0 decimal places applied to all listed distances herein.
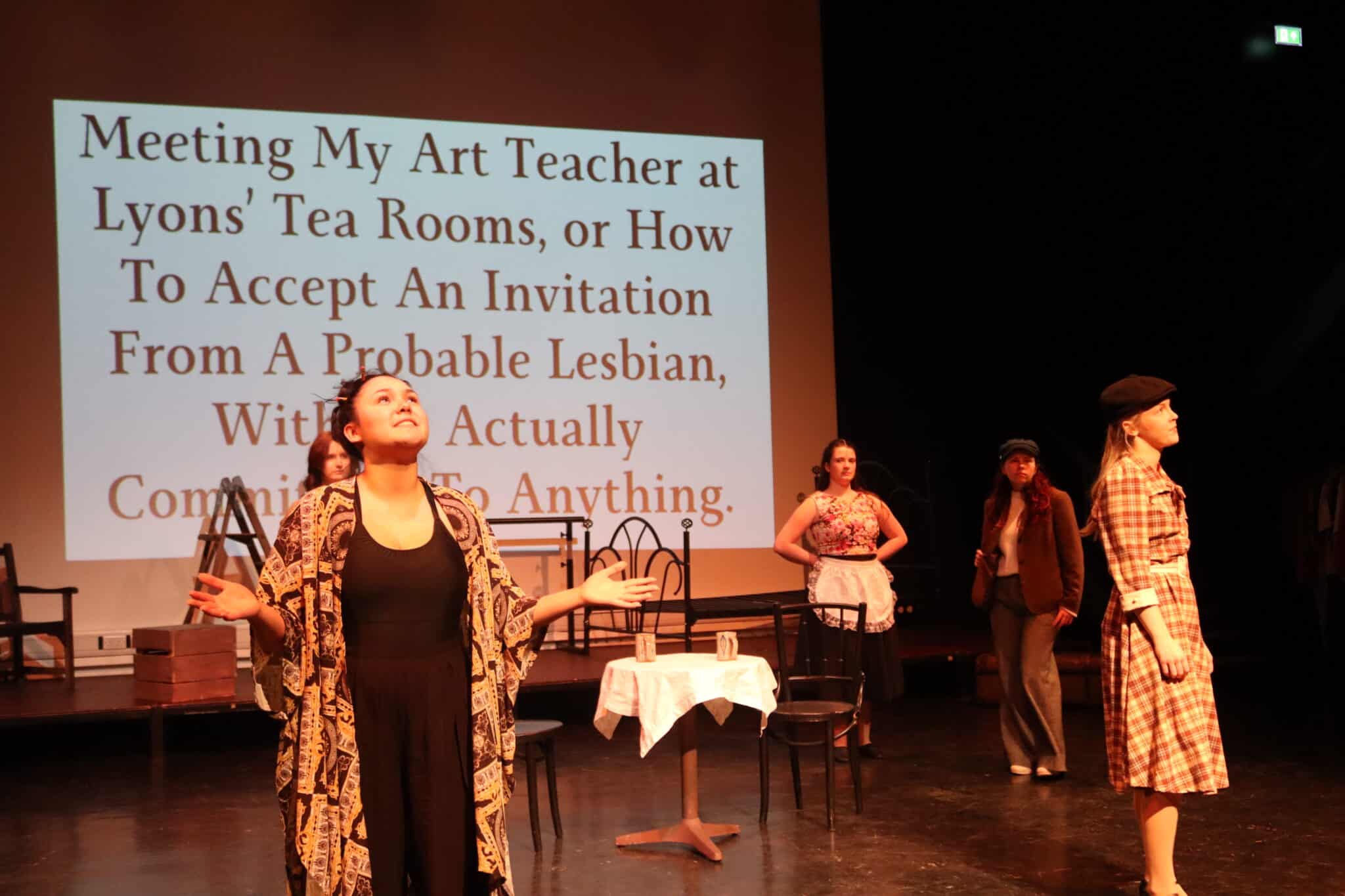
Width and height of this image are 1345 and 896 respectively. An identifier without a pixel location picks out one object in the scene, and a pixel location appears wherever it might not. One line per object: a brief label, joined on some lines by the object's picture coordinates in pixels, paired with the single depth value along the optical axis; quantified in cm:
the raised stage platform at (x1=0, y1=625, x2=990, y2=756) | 583
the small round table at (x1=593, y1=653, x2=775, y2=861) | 420
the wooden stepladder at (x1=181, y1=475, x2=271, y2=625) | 681
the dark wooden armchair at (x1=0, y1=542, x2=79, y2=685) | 643
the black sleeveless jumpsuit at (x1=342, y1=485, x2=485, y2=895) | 235
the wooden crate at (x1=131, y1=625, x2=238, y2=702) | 593
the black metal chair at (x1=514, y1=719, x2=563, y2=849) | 427
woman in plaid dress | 323
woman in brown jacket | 525
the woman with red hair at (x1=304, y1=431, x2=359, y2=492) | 464
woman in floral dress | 548
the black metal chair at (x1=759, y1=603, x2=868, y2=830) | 460
